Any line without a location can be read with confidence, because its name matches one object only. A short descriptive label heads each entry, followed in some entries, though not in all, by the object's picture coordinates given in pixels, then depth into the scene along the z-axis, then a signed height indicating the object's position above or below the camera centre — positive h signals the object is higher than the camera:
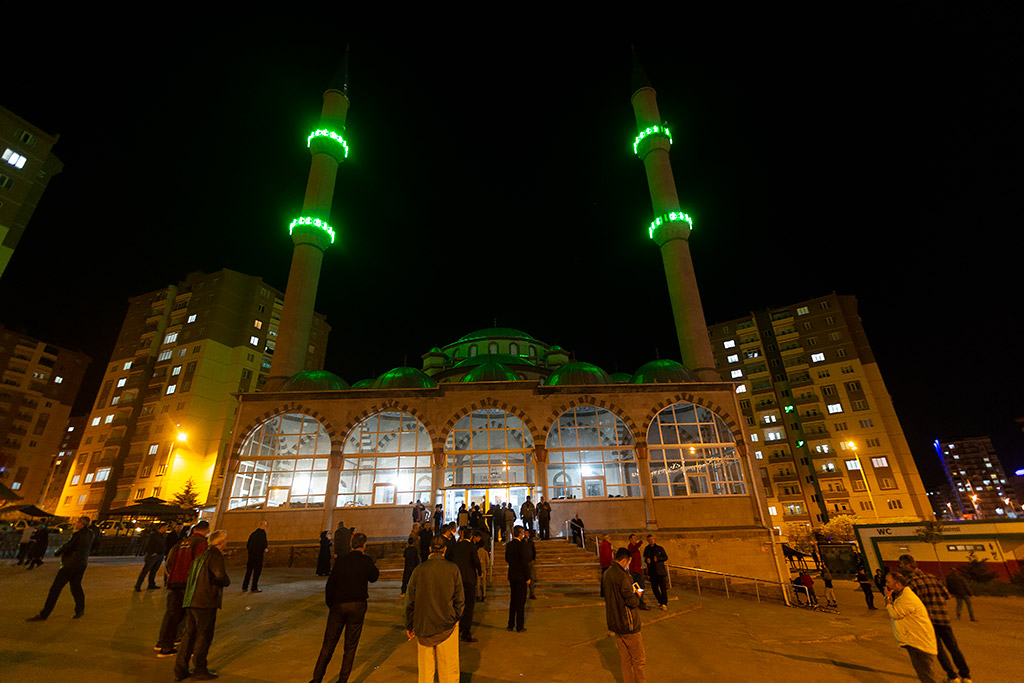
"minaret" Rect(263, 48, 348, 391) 28.98 +19.58
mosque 22.50 +3.89
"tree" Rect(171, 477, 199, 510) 38.38 +3.37
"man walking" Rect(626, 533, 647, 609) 11.09 -0.85
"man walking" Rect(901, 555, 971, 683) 6.45 -1.24
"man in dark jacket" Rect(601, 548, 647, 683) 5.48 -1.09
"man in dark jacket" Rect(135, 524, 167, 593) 11.99 -0.33
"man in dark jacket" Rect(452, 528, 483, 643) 7.95 -0.67
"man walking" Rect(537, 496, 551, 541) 19.23 +0.41
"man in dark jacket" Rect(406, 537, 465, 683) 5.13 -0.86
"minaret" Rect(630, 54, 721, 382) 29.30 +19.36
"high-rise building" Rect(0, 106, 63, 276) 30.58 +24.23
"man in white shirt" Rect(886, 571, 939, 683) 5.69 -1.29
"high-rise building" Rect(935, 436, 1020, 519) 145.43 +13.99
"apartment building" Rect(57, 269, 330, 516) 45.62 +15.37
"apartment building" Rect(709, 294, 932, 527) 47.84 +11.39
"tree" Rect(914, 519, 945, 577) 23.39 -0.69
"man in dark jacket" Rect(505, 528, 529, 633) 8.64 -0.84
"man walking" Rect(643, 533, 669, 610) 11.33 -1.02
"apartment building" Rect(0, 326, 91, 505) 53.78 +15.87
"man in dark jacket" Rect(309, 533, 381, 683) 5.60 -0.76
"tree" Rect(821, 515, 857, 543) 42.78 -0.68
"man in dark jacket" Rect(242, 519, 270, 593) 12.07 -0.32
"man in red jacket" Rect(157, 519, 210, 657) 6.73 -0.67
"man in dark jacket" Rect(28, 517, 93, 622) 8.23 -0.34
